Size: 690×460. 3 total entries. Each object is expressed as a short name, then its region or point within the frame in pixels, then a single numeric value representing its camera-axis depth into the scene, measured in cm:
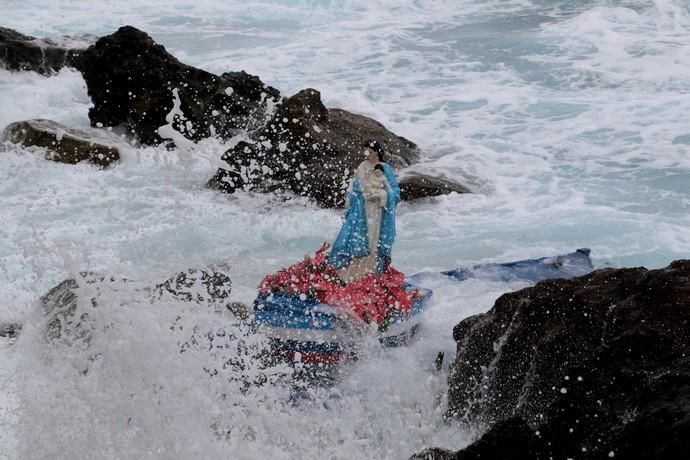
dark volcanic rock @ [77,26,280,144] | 2703
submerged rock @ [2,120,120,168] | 2584
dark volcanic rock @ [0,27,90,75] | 3575
